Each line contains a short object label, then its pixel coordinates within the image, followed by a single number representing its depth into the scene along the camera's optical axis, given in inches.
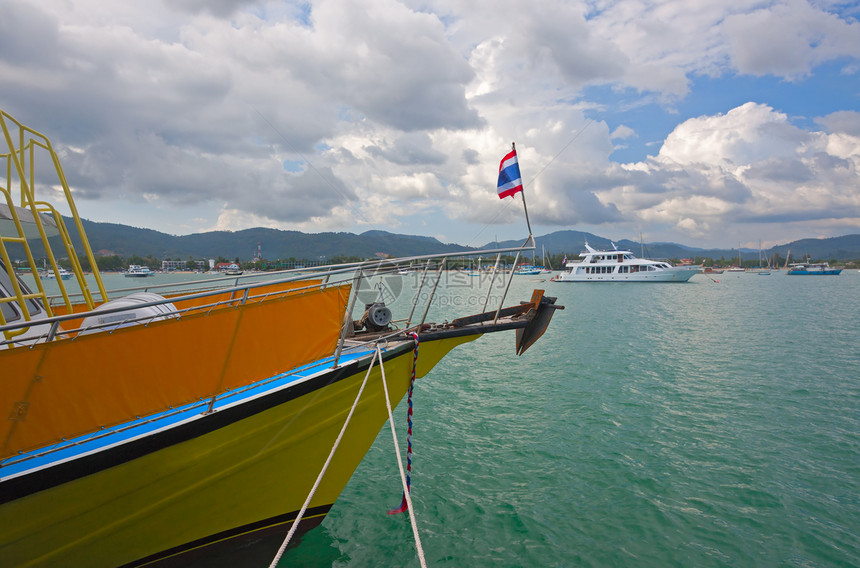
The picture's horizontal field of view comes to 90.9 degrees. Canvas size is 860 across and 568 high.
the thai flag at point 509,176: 281.6
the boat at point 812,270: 4847.2
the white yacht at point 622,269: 2908.5
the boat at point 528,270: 5271.7
